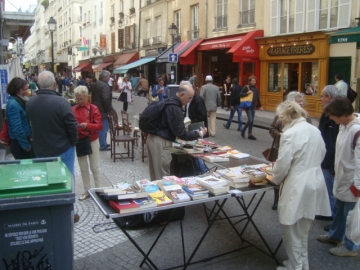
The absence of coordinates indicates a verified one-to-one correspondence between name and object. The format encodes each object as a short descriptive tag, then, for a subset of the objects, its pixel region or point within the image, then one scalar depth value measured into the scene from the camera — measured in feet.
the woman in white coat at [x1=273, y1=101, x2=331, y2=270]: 11.26
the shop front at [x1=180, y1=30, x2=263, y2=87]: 59.06
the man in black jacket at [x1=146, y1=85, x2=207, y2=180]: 15.88
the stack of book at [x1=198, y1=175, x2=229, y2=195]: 11.71
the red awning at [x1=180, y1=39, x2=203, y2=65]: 74.00
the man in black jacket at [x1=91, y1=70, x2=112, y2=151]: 29.89
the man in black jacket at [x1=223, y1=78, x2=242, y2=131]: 41.78
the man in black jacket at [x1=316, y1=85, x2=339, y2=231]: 15.43
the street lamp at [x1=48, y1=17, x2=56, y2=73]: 64.69
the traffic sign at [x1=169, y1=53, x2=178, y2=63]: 62.34
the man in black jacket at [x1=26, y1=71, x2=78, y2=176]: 14.56
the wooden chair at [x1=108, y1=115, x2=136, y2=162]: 28.07
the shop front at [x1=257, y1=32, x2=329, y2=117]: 49.57
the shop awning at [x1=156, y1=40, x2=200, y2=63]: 76.63
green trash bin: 9.11
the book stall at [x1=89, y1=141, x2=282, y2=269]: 10.87
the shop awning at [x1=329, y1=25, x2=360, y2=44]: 38.82
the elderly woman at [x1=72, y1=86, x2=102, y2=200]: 19.07
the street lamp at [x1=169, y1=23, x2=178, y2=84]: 68.49
